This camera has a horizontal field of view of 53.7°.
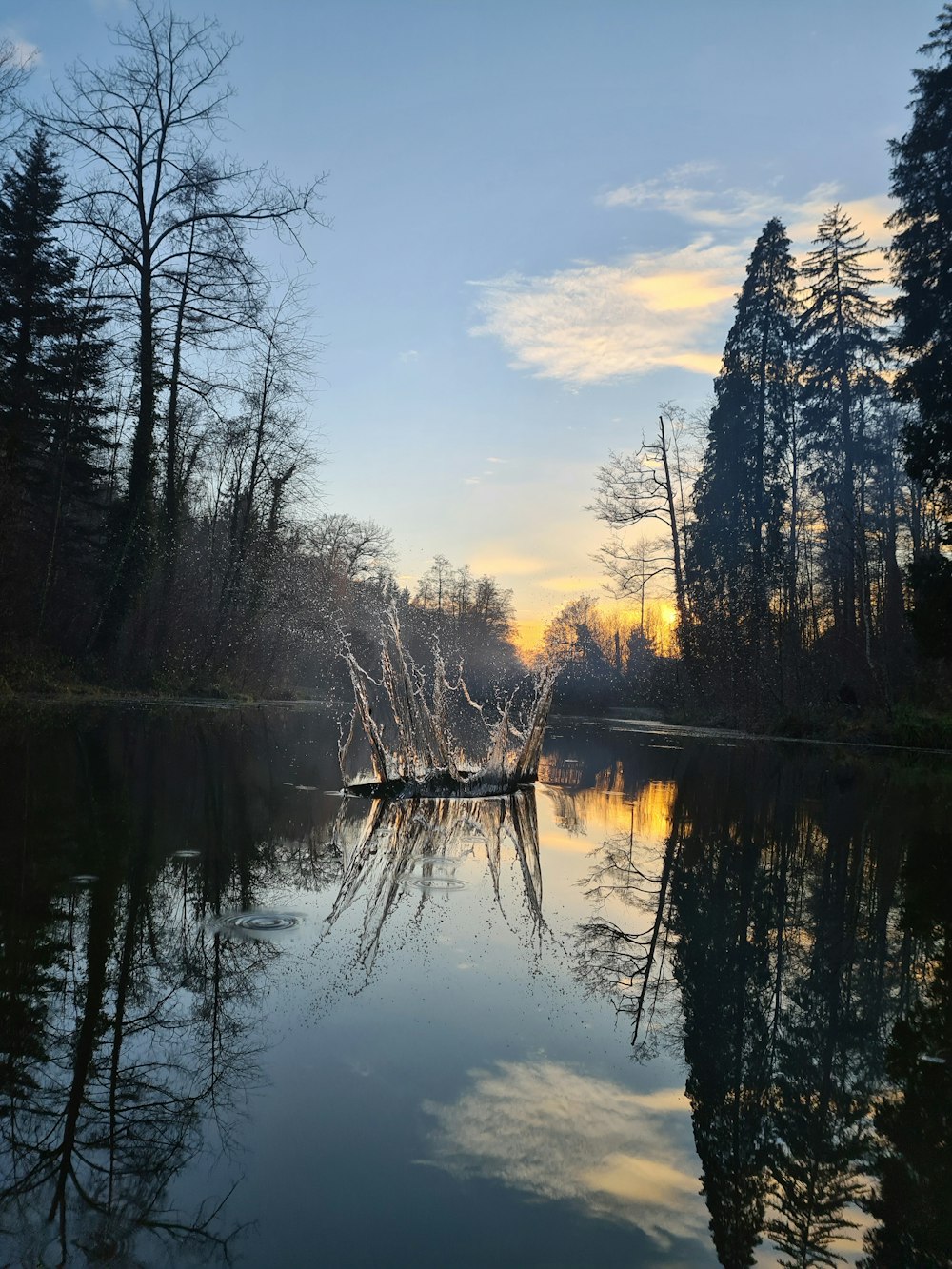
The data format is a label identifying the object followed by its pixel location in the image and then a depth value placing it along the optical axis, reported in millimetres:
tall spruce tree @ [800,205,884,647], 31766
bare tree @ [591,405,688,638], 34062
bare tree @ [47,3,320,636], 19922
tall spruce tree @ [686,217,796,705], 31859
